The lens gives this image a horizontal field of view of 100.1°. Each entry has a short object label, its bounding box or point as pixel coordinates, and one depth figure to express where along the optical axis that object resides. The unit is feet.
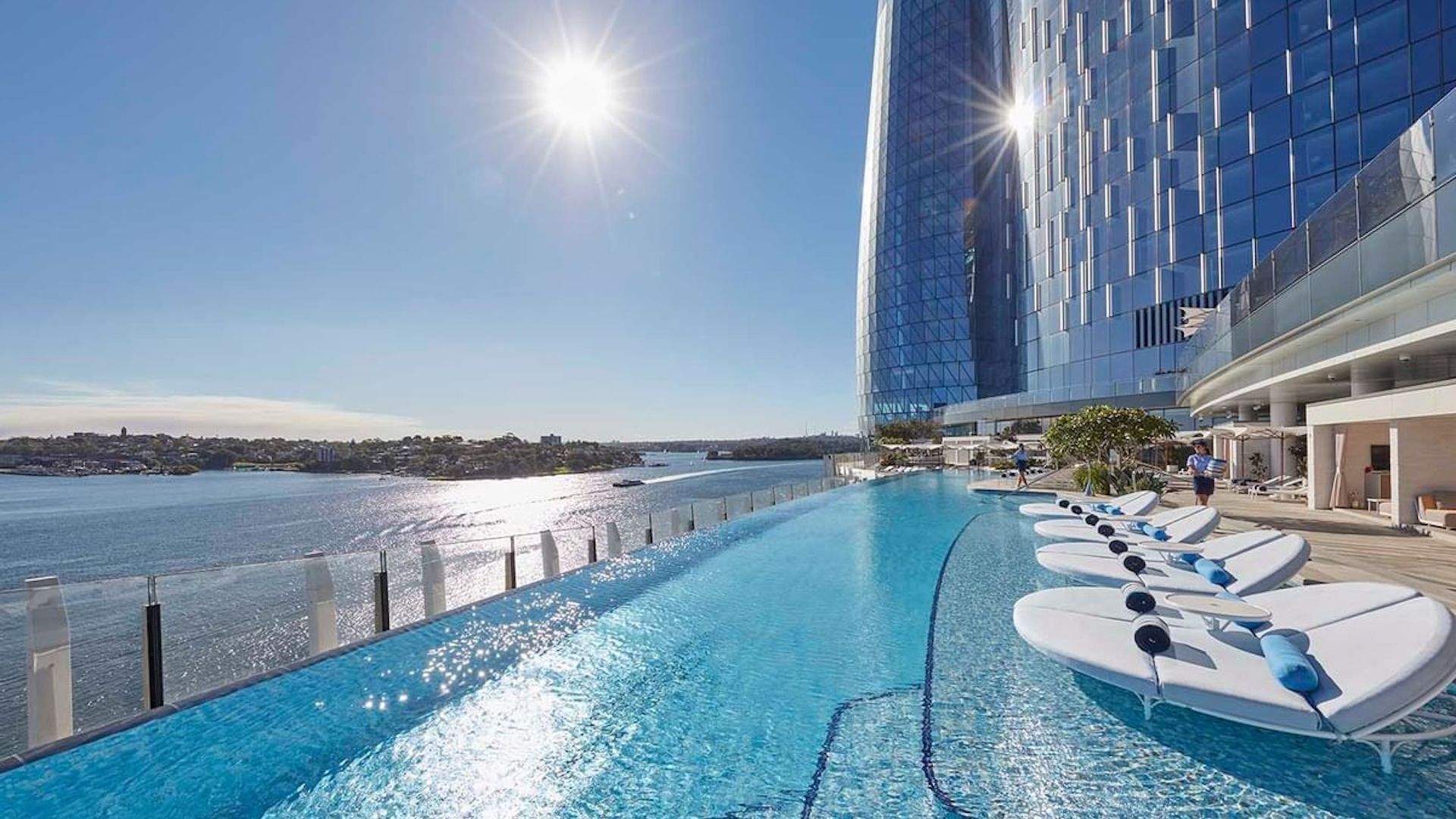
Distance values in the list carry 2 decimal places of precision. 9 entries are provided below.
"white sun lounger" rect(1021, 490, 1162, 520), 36.58
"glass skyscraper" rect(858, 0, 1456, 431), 72.38
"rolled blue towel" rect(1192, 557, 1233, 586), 18.76
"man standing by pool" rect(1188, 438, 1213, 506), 39.28
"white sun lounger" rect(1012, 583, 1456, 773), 10.48
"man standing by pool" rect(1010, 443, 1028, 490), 63.62
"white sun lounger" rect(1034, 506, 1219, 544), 27.14
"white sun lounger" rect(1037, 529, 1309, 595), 18.34
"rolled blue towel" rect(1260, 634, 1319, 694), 11.22
